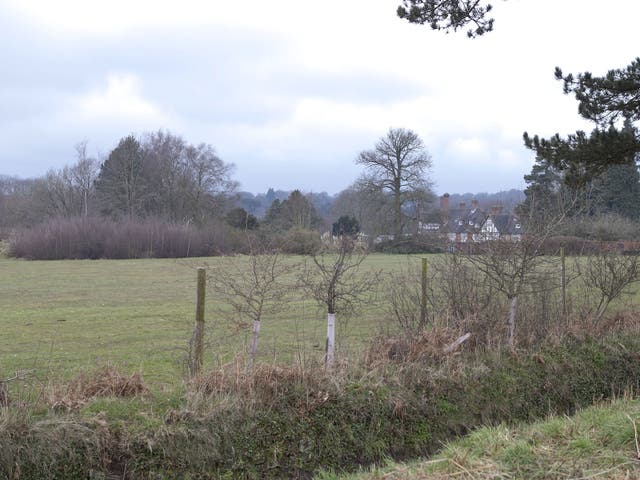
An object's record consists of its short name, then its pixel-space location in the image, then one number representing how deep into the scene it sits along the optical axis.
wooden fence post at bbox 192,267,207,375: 7.86
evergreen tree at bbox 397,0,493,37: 11.32
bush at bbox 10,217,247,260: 53.62
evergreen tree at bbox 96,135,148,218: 72.50
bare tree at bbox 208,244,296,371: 8.03
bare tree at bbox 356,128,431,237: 61.78
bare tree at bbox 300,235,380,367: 8.39
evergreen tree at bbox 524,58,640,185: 11.86
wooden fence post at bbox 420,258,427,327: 10.07
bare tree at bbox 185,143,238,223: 75.06
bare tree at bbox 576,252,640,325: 11.70
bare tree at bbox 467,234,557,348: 10.09
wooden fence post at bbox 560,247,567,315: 11.23
